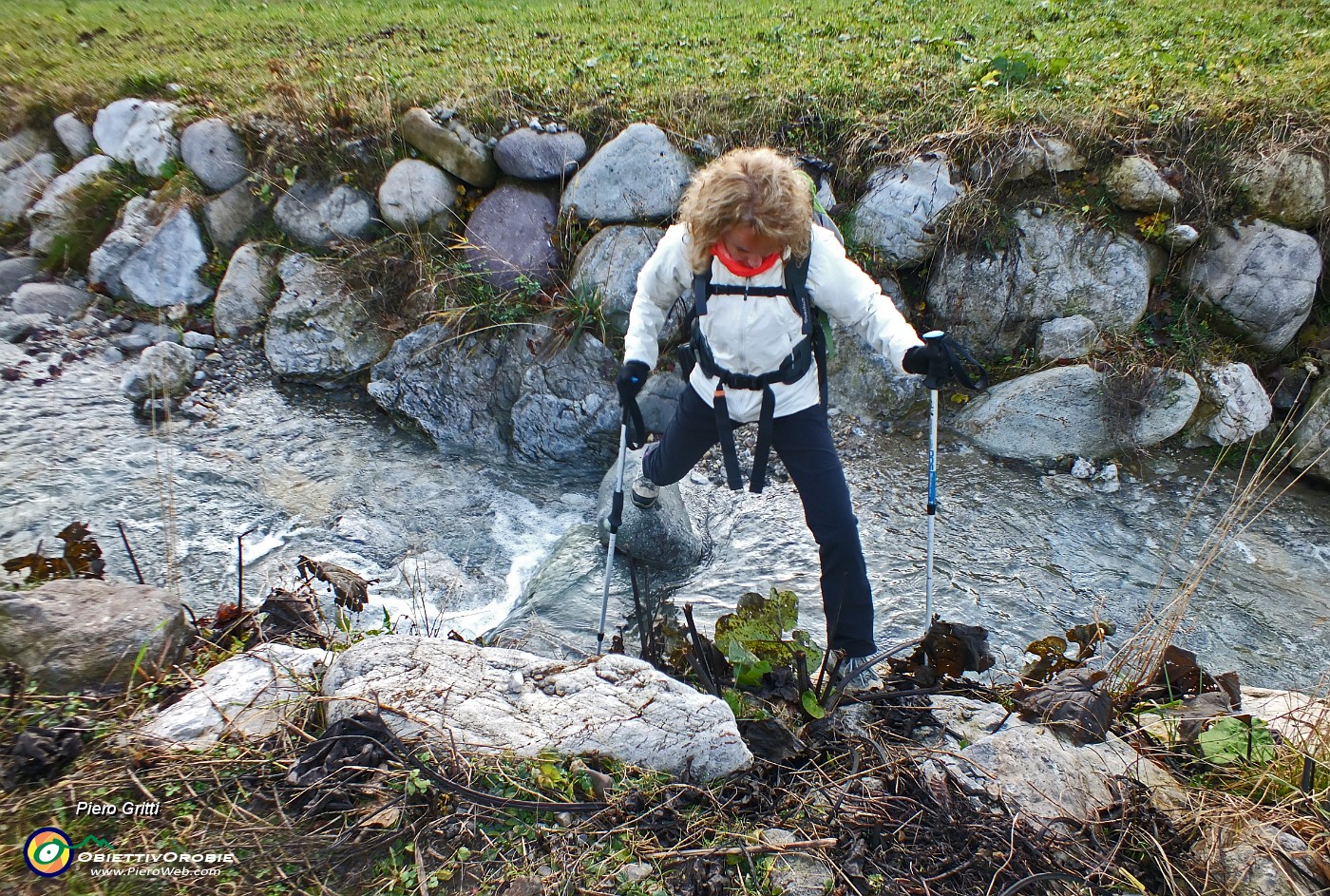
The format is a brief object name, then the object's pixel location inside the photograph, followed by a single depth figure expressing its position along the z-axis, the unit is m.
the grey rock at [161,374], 6.61
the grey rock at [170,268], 7.70
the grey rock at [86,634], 2.84
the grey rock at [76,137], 8.77
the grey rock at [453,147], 7.04
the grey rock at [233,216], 7.69
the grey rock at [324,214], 7.22
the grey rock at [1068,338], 6.25
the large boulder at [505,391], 6.36
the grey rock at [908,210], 6.46
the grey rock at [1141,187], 6.21
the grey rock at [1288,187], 6.11
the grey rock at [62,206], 8.33
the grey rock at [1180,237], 6.17
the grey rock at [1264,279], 6.09
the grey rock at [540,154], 6.99
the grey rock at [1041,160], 6.41
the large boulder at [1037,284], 6.28
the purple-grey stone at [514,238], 6.79
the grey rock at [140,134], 8.16
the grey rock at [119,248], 7.88
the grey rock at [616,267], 6.53
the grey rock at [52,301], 7.75
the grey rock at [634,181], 6.71
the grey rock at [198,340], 7.20
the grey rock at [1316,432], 5.75
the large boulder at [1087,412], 5.99
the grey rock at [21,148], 8.98
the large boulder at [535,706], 2.70
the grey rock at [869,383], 6.52
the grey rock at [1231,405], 5.95
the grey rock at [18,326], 7.43
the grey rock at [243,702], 2.70
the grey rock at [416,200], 7.02
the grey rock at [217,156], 7.78
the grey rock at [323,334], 6.93
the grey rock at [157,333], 7.39
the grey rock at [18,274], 8.11
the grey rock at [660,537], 5.26
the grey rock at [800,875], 2.34
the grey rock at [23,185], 8.75
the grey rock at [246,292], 7.33
